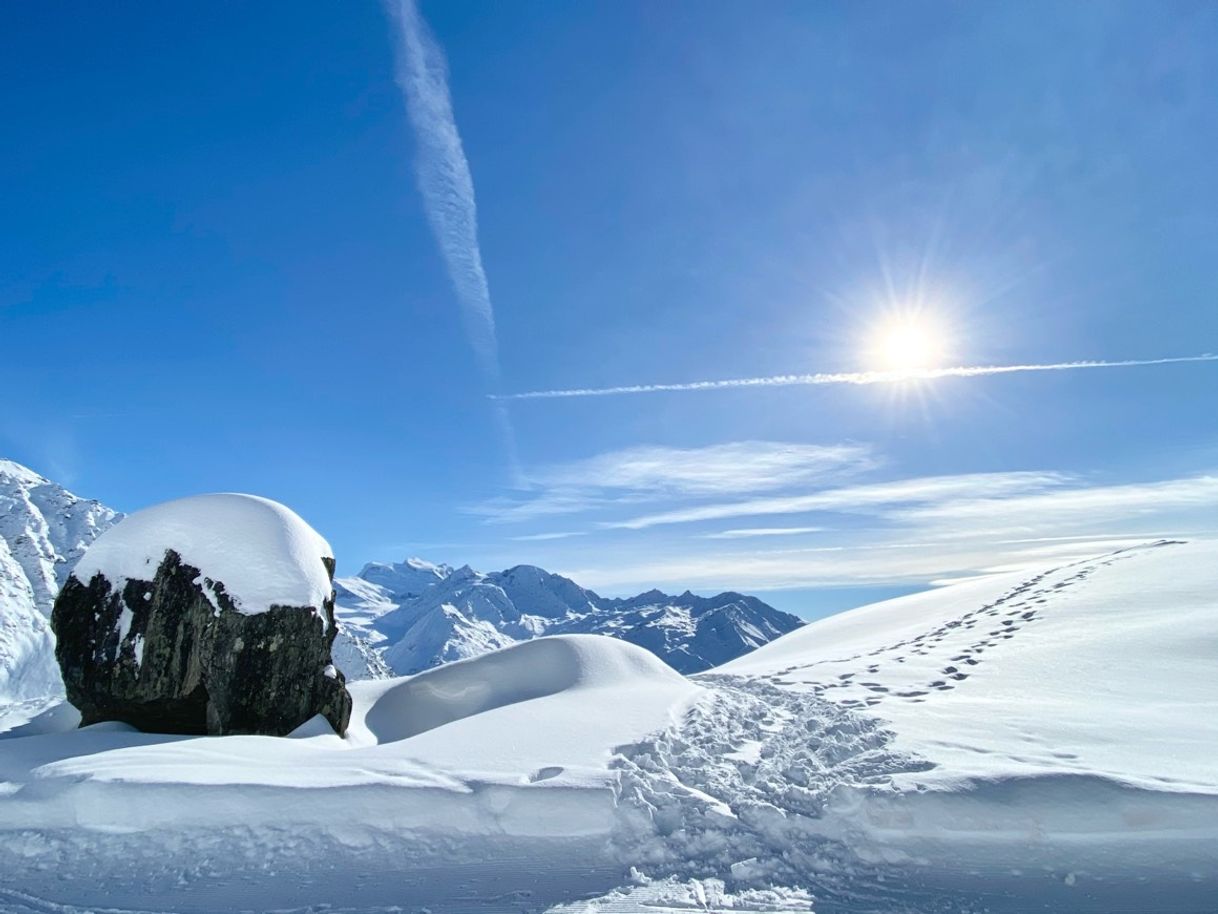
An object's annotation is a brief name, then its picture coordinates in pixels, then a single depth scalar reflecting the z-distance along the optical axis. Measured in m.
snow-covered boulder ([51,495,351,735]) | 10.32
